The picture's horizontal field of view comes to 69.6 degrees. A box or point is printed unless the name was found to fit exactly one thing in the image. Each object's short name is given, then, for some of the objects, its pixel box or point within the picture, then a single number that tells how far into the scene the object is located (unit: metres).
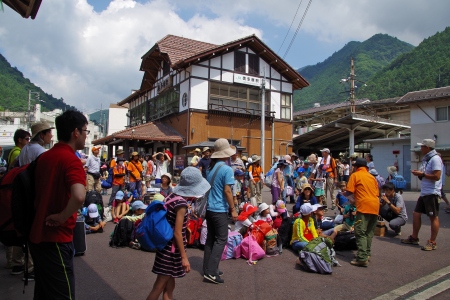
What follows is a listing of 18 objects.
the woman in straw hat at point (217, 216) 4.22
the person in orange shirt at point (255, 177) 10.00
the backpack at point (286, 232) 5.98
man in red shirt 2.29
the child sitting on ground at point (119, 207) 7.96
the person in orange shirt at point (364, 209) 4.96
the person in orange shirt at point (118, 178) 8.89
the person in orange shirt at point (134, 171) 9.36
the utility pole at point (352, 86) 25.38
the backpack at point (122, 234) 5.95
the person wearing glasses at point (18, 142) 4.81
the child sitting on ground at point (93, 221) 6.86
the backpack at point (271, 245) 5.53
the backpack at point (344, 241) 5.88
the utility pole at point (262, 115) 19.55
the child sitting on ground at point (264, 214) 6.07
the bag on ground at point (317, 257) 4.67
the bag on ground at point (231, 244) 5.33
